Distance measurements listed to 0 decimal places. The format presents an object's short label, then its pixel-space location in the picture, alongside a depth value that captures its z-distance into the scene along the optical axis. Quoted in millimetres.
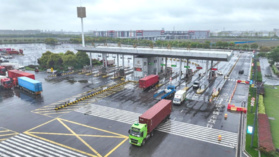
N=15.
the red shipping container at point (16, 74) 59894
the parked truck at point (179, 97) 43375
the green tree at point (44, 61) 87938
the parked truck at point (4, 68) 75850
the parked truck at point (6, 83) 55850
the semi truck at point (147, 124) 26750
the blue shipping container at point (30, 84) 50125
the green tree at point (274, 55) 81325
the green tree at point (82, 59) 85875
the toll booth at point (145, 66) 69312
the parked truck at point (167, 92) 47606
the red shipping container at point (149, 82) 52712
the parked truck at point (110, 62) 93450
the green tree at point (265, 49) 133500
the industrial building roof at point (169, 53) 56312
